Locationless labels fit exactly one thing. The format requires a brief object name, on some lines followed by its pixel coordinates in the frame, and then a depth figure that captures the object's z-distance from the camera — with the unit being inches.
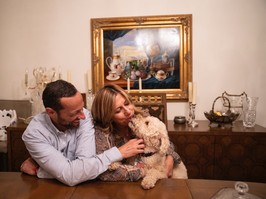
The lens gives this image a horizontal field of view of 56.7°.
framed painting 111.1
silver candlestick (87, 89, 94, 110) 106.3
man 46.8
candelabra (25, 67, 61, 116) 107.2
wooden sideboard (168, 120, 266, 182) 91.2
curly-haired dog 52.3
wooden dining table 40.8
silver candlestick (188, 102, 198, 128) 101.0
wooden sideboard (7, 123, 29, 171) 101.7
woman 55.2
